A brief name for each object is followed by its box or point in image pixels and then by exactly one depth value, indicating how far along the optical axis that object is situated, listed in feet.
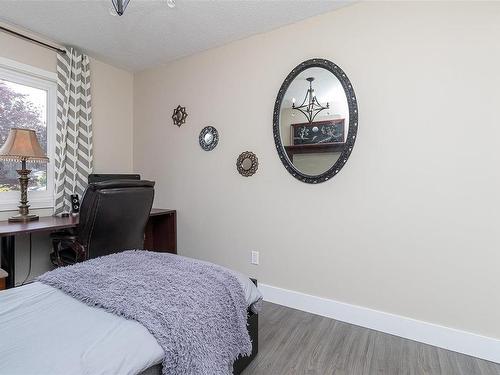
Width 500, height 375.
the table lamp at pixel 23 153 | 7.27
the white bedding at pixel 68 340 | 2.45
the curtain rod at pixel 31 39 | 7.91
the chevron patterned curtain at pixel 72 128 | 9.09
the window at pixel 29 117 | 8.10
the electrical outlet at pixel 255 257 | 8.54
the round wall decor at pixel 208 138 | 9.30
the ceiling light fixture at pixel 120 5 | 5.15
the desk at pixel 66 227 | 6.67
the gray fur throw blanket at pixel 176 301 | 3.17
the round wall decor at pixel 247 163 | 8.52
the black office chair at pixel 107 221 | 6.09
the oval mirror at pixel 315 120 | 7.11
